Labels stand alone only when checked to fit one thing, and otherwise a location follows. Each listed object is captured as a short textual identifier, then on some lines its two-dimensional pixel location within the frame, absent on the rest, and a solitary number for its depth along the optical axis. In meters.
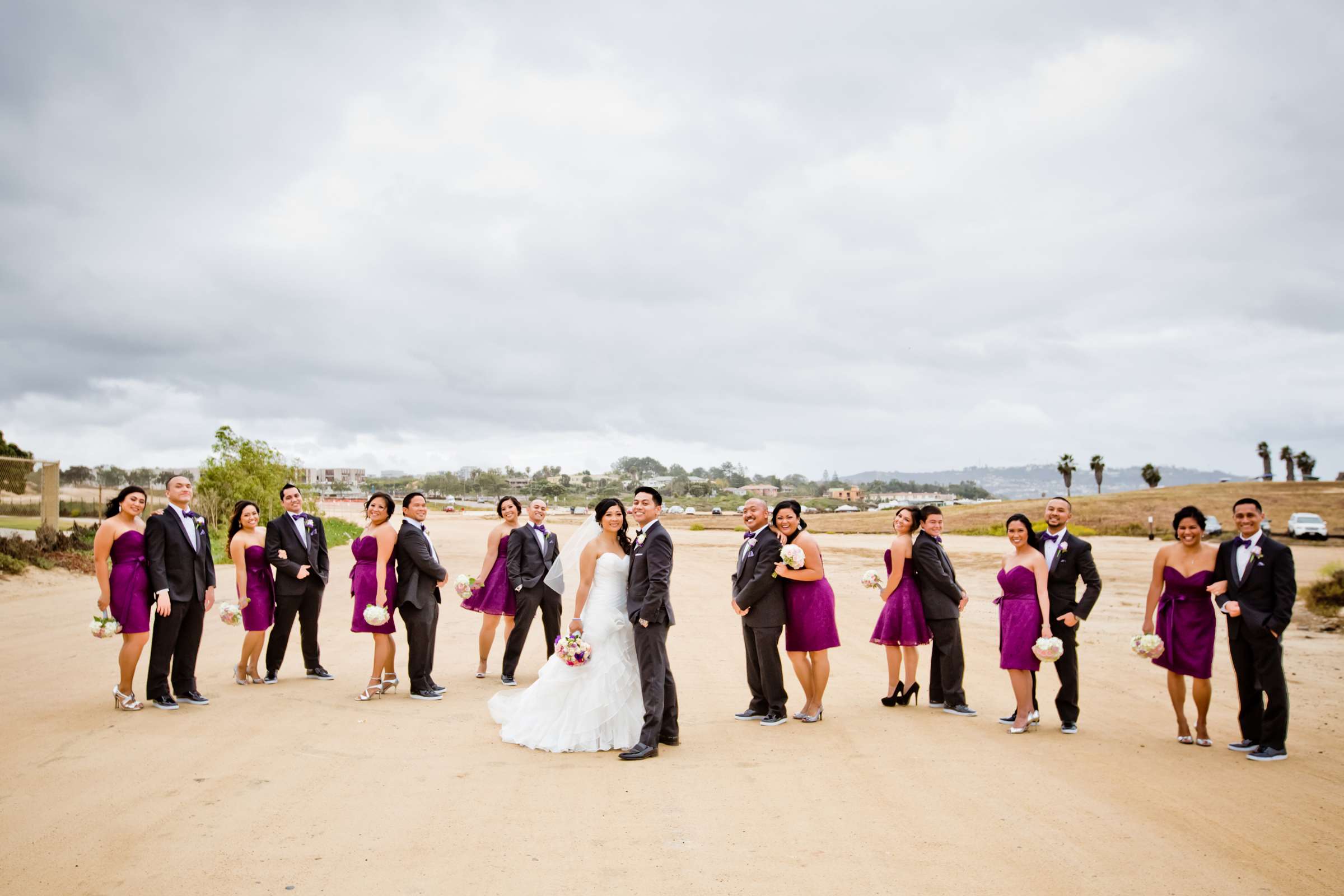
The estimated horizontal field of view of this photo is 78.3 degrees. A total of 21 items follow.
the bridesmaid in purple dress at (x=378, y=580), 8.98
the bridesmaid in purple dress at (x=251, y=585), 9.71
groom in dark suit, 7.18
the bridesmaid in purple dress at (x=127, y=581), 8.19
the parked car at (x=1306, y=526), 43.84
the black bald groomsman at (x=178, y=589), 8.38
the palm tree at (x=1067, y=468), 102.56
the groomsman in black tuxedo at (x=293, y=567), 9.83
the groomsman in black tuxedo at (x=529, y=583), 10.28
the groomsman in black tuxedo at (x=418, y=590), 9.04
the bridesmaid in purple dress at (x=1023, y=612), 7.95
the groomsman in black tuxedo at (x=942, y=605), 8.93
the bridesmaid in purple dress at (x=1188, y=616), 7.59
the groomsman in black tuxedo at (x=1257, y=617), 7.12
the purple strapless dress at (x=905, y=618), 9.05
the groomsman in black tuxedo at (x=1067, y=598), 8.07
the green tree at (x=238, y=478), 38.41
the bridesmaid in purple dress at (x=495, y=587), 10.52
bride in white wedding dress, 7.37
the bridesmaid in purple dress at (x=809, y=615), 8.23
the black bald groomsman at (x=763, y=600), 7.99
